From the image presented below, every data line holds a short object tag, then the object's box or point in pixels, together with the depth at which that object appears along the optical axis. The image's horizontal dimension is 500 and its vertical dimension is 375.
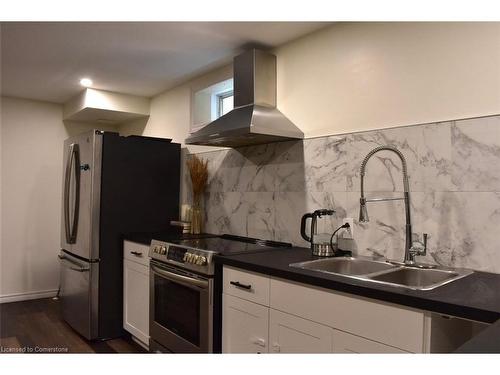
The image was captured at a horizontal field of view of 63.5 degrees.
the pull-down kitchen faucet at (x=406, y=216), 1.97
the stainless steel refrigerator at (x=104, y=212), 3.28
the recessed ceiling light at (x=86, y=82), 3.81
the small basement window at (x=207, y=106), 3.73
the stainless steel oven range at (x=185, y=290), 2.34
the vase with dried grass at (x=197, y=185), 3.54
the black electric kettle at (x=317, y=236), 2.33
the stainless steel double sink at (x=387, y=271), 1.81
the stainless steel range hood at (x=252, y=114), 2.58
